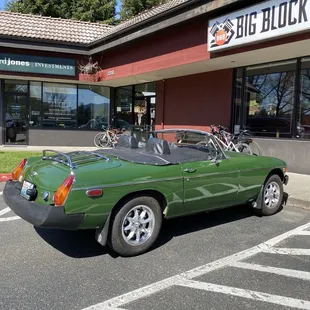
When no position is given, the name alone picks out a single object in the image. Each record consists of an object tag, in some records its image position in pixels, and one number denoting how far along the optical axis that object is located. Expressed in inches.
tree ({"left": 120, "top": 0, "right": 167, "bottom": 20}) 1221.7
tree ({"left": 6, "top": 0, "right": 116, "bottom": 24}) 1133.1
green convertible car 143.3
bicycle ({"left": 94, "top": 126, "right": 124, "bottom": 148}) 616.7
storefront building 331.0
